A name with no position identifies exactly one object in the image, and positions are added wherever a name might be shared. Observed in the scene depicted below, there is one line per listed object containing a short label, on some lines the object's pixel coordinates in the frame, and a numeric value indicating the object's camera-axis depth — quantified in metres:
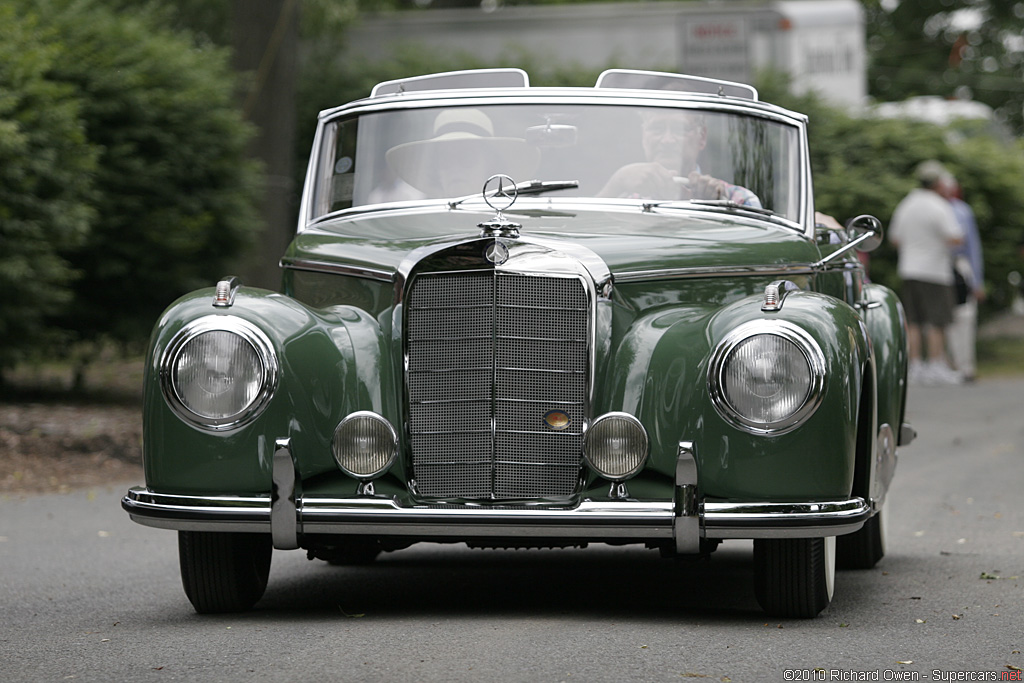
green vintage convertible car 9.41
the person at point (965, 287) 31.02
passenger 12.10
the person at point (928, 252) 30.47
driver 11.98
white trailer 38.47
